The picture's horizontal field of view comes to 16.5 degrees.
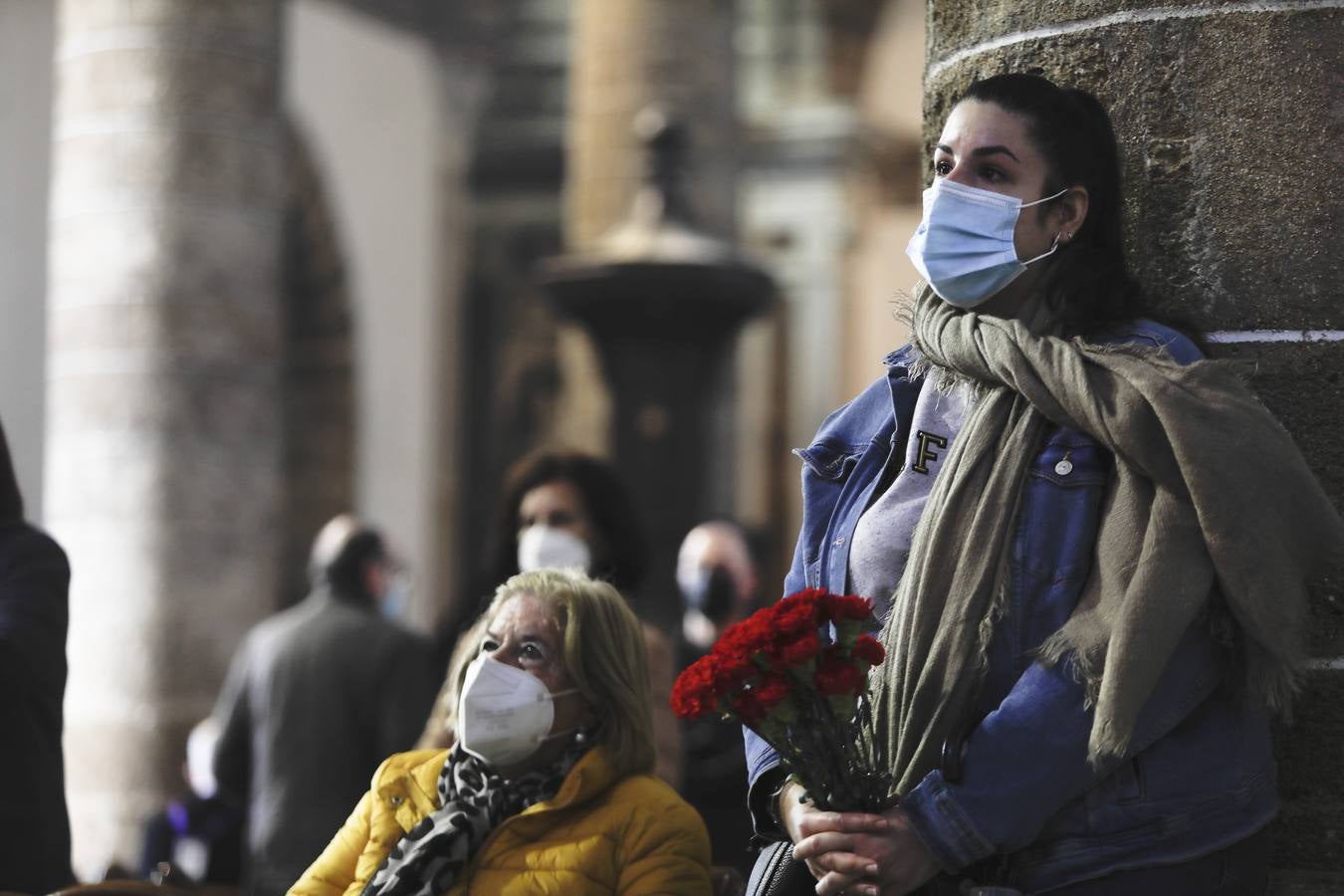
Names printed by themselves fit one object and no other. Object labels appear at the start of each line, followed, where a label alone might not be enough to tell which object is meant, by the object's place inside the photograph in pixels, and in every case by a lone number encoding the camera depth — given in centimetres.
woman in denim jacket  524
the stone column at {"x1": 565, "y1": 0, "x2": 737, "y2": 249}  2400
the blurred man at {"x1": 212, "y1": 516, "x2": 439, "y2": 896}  1239
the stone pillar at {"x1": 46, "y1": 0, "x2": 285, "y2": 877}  1915
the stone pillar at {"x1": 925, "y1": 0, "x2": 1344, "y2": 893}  616
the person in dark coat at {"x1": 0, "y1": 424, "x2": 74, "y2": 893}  761
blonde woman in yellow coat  670
